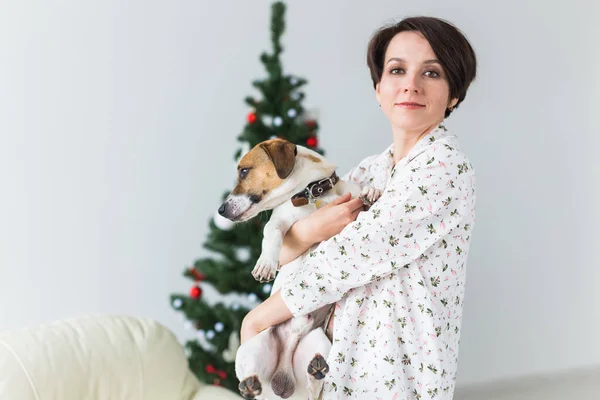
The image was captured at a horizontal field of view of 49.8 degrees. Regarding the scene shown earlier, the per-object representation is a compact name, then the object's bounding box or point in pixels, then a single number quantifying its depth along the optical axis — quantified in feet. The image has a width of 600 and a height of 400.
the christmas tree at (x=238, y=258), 9.04
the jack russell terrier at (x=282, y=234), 5.09
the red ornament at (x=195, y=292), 9.53
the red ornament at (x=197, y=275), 9.63
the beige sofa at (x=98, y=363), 6.41
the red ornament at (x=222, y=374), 9.64
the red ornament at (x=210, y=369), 9.61
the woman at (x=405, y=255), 4.85
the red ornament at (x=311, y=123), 9.12
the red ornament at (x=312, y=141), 9.11
